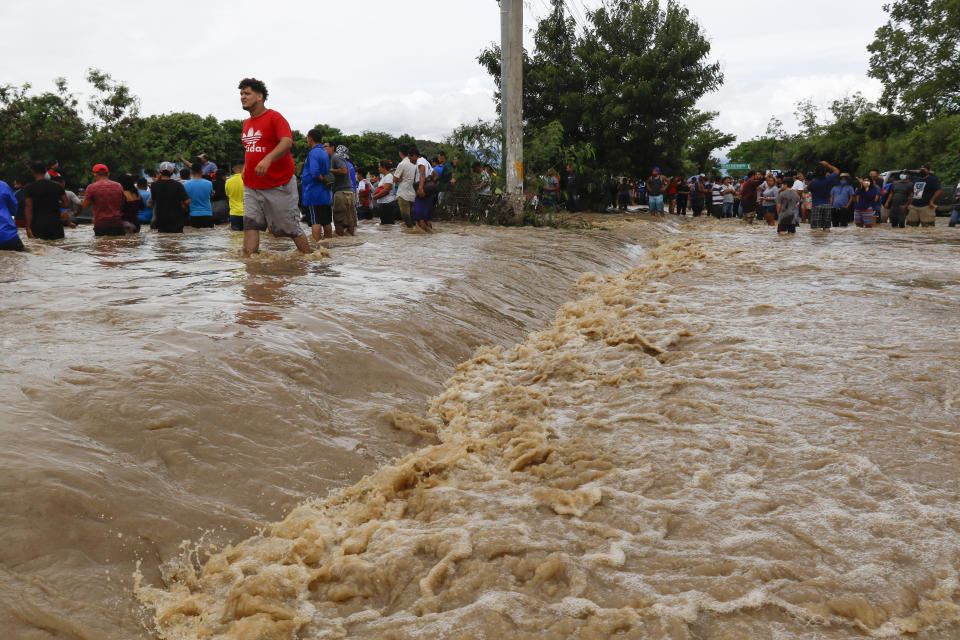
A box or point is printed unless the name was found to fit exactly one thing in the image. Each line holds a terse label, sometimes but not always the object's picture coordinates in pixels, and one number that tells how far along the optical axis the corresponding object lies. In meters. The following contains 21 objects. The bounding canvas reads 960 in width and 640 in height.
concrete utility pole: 14.12
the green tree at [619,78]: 21.11
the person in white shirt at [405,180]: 12.34
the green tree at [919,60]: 37.91
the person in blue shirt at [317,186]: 10.02
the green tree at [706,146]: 52.00
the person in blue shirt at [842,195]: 17.81
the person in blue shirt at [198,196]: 12.38
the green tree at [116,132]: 28.69
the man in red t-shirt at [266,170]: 6.94
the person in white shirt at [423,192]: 12.44
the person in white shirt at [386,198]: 13.48
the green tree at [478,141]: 15.20
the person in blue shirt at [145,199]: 13.56
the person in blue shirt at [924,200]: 17.22
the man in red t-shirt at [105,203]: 10.72
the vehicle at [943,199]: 22.18
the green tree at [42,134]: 25.00
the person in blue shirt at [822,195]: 15.39
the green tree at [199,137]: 52.19
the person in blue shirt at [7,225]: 8.53
